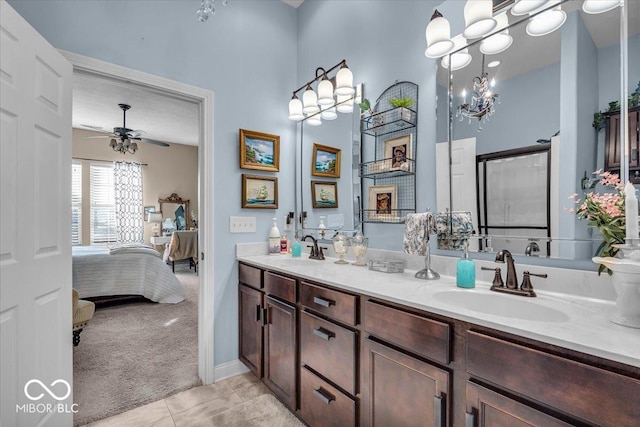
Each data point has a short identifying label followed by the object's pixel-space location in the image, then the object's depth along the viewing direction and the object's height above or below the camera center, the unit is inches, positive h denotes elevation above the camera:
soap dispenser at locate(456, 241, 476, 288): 52.4 -10.6
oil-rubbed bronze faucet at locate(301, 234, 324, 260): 87.9 -11.8
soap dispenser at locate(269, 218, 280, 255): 96.6 -9.5
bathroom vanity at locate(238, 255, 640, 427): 28.9 -17.9
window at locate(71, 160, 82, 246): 227.1 +6.5
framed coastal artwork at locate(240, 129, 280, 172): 92.8 +19.4
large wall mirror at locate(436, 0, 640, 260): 46.1 +15.2
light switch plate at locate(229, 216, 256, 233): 91.6 -3.7
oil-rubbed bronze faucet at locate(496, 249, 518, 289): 48.8 -9.9
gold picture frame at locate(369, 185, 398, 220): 75.7 +2.8
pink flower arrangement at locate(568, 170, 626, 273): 39.5 +0.0
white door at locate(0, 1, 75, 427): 50.4 -3.2
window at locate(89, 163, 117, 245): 238.1 +5.3
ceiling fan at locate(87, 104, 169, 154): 180.1 +46.0
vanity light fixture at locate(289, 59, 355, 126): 81.1 +33.2
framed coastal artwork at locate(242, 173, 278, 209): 93.8 +6.5
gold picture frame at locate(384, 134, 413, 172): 72.0 +14.9
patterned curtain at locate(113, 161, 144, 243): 246.2 +8.1
